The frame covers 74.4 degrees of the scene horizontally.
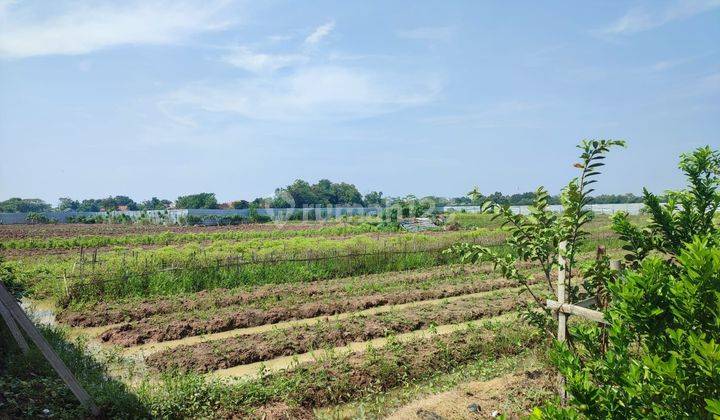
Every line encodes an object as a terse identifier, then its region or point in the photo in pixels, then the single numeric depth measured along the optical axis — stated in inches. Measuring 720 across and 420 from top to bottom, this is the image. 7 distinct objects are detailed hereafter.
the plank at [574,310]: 164.4
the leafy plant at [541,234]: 171.0
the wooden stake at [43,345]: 184.5
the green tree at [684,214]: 137.1
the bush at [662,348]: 78.9
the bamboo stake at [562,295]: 172.4
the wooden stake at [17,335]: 251.3
